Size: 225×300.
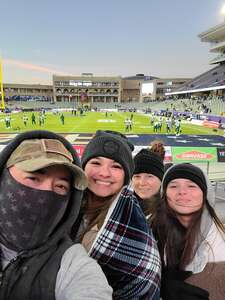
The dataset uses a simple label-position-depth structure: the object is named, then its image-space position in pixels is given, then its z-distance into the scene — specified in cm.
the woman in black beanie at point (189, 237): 132
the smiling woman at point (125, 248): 98
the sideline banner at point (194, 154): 615
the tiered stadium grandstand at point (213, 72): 4656
